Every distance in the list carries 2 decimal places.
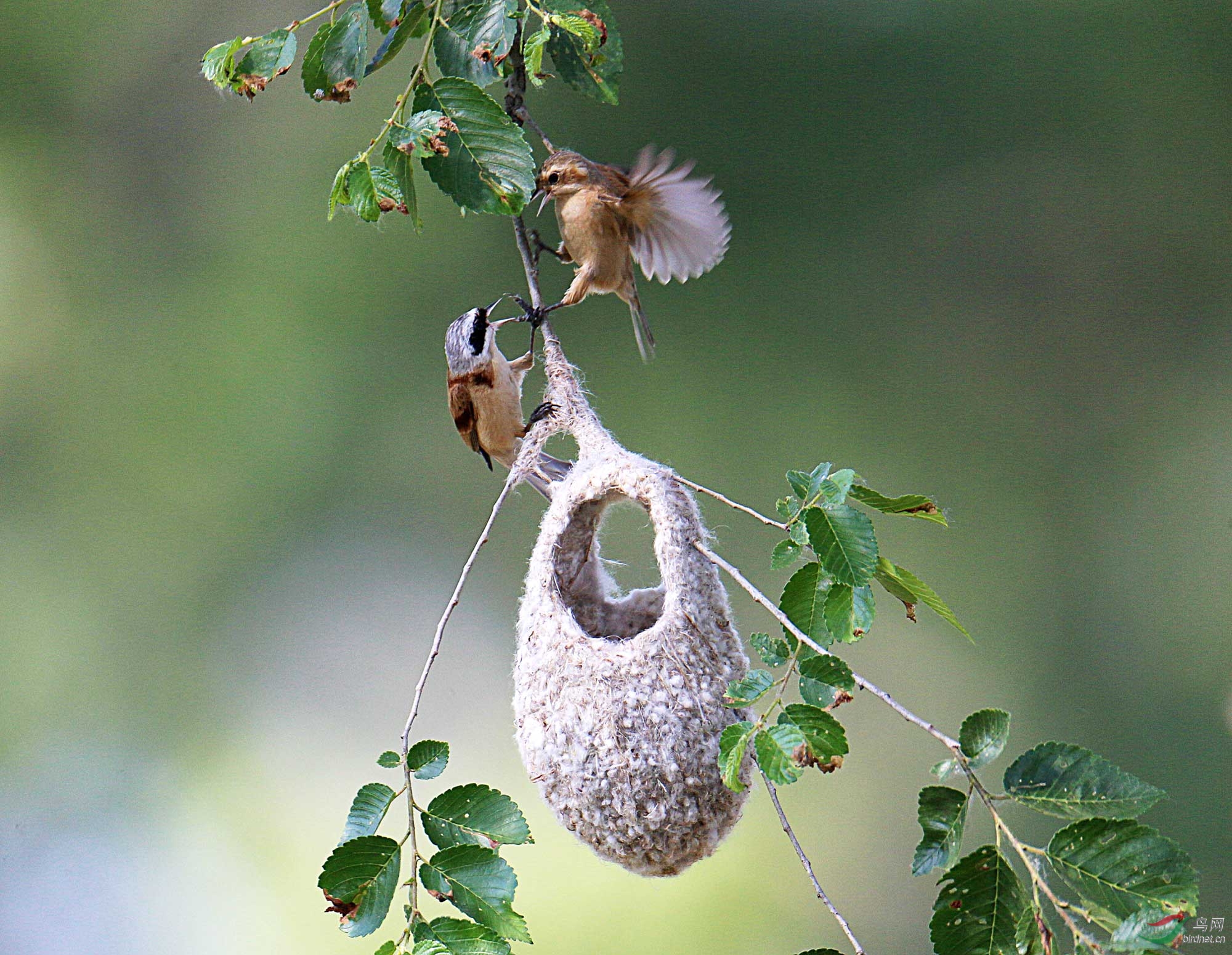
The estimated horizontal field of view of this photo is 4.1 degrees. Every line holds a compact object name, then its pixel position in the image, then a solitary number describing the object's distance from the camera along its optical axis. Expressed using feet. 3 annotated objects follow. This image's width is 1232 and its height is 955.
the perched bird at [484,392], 18.92
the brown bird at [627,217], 18.87
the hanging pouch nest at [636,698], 18.64
